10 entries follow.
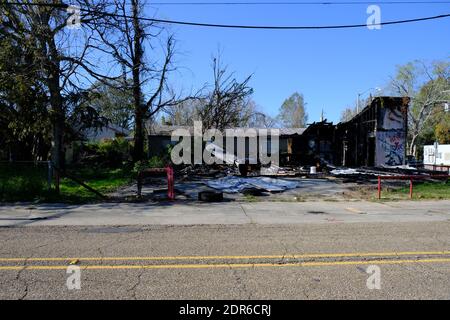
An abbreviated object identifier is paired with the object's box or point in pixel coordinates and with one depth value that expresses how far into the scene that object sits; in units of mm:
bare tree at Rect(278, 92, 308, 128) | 87438
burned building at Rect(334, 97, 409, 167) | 34781
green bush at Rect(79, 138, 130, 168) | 37750
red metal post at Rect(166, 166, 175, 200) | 14584
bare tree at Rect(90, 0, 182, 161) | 21228
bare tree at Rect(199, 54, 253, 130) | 32094
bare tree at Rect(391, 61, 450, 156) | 54616
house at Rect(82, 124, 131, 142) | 61472
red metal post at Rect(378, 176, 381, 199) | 15452
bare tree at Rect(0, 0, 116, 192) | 19297
